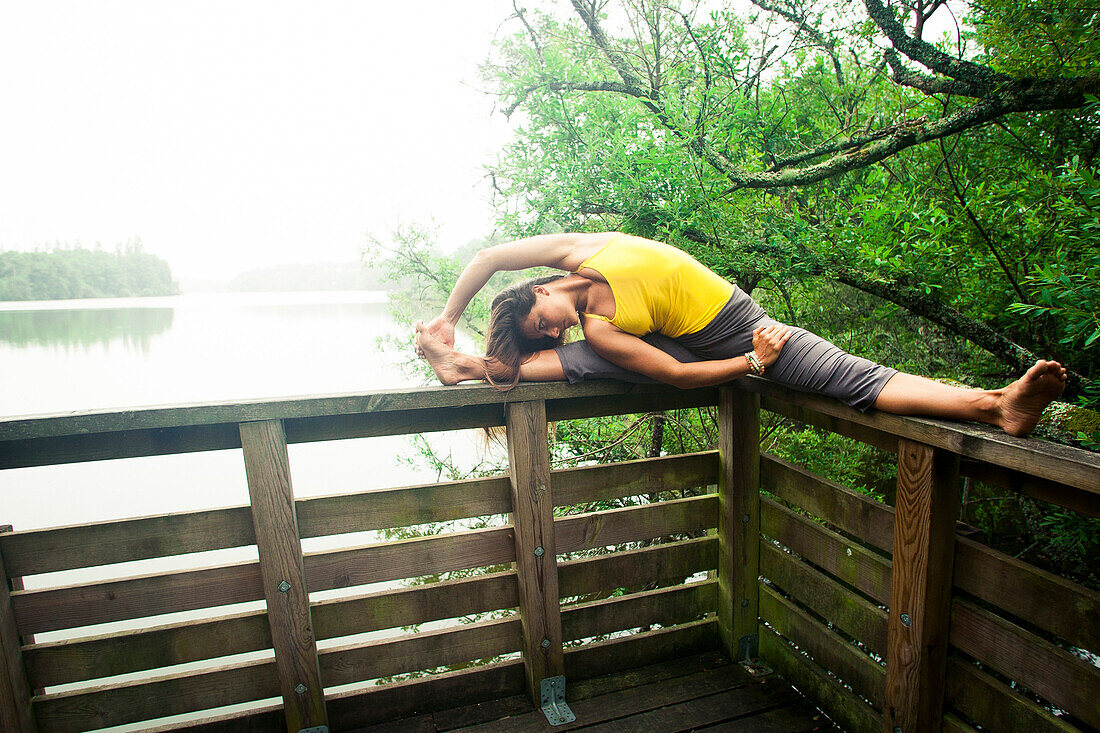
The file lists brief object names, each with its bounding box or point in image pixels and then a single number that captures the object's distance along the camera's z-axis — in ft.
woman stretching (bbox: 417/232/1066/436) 5.58
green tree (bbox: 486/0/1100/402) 8.92
